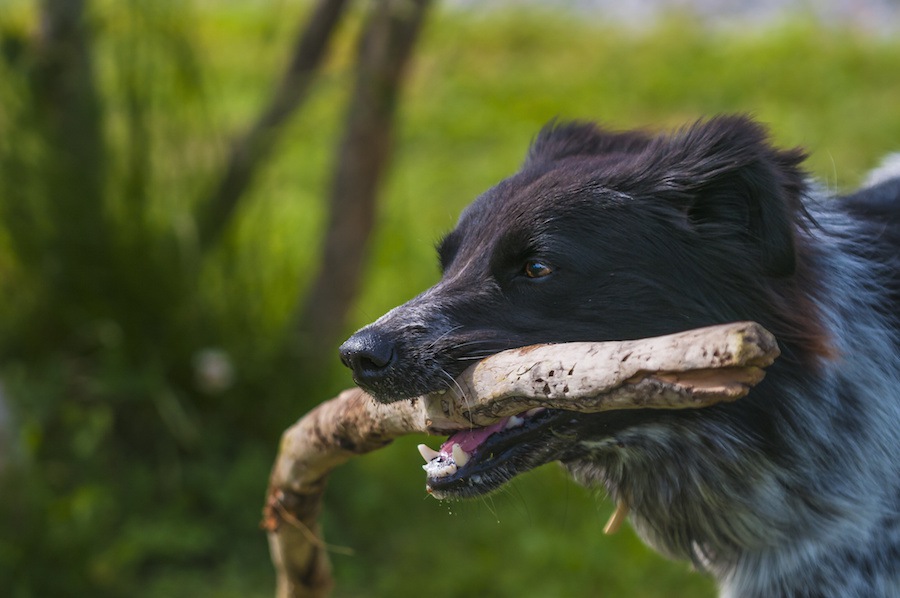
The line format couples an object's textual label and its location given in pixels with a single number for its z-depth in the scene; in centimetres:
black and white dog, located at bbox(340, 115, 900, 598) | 495
